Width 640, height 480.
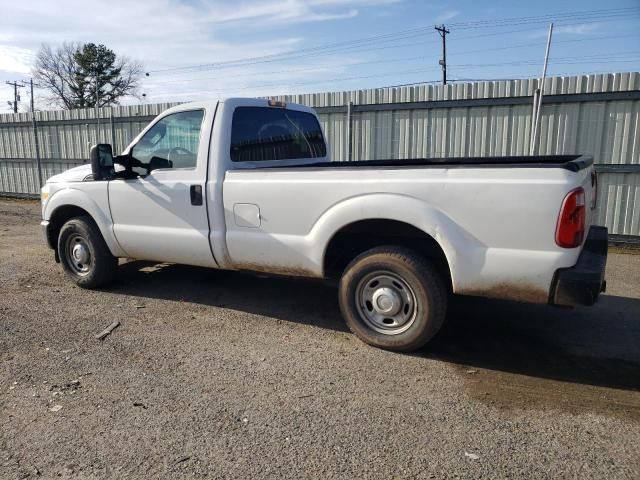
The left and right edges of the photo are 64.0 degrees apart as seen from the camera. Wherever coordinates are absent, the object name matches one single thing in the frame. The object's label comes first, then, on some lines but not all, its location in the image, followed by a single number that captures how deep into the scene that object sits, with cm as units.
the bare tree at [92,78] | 4653
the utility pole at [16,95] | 5611
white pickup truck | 348
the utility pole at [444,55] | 3775
